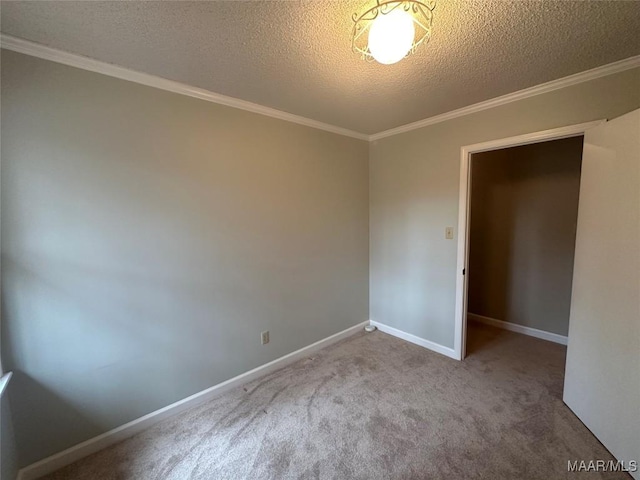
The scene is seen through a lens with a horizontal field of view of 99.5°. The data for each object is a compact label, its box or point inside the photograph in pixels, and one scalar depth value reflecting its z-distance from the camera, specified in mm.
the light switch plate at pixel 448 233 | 2664
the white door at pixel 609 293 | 1490
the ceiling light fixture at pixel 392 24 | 1120
